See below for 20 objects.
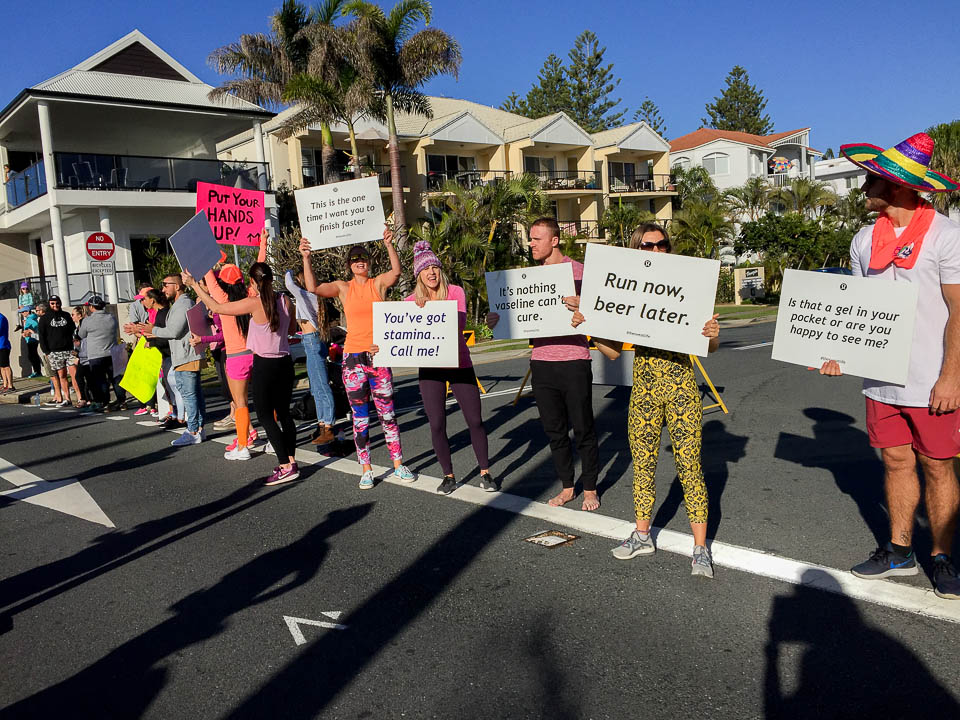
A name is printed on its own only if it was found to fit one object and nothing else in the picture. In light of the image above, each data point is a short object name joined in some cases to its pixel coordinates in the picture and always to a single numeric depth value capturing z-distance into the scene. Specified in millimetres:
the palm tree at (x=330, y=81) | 25016
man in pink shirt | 5582
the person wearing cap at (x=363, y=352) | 6672
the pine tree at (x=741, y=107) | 86312
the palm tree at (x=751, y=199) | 48188
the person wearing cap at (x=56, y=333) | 13609
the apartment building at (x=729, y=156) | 55969
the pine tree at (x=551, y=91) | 74250
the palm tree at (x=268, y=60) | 26016
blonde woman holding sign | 6199
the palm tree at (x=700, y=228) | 40188
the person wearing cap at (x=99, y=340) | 12461
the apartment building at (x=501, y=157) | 34125
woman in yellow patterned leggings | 4367
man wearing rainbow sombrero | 3707
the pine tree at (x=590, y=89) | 72938
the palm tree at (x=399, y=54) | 25594
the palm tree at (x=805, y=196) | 46000
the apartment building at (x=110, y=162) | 23109
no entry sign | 14266
